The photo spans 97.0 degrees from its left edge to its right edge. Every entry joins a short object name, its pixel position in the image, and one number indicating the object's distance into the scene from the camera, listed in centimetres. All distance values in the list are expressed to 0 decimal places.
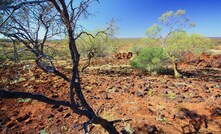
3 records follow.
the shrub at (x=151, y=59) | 594
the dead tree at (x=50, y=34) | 140
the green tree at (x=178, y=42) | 596
